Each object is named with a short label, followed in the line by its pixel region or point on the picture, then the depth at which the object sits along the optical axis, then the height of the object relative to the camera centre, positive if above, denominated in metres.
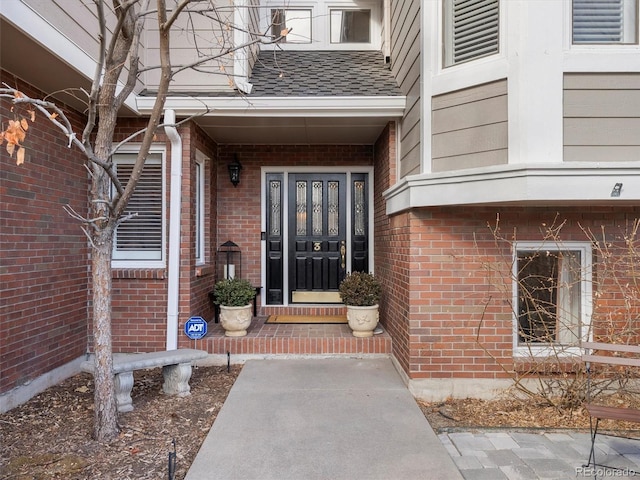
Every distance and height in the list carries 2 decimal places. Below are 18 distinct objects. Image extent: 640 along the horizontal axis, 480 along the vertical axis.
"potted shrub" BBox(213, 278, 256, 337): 4.71 -0.79
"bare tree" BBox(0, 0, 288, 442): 2.88 +0.39
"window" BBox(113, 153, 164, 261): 4.80 +0.30
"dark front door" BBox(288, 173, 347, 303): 6.00 +0.10
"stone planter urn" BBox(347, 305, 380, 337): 4.71 -0.94
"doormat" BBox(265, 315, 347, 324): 5.50 -1.10
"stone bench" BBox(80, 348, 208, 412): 3.36 -1.17
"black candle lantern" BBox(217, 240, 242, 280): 5.71 -0.27
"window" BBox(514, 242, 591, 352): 3.81 -0.50
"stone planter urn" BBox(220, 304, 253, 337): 4.71 -0.94
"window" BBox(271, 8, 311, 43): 6.47 +3.70
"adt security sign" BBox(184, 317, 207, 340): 4.57 -1.01
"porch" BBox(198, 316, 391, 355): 4.64 -1.23
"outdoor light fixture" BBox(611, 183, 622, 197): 3.04 +0.41
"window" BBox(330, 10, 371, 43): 6.48 +3.61
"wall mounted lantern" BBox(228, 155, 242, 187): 5.79 +1.07
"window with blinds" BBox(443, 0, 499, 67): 3.36 +1.91
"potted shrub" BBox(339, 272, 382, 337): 4.72 -0.73
